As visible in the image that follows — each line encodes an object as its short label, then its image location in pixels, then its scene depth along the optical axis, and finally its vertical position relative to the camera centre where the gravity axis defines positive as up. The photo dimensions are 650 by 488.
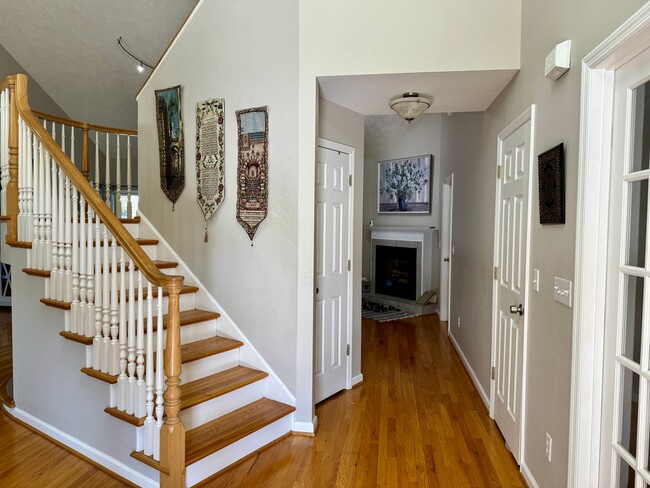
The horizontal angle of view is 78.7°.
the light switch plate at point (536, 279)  2.05 -0.25
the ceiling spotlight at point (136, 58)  4.27 +1.90
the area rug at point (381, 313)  6.08 -1.35
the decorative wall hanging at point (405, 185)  6.37 +0.74
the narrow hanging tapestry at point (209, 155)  3.07 +0.57
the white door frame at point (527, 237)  2.12 -0.03
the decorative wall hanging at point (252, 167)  2.83 +0.44
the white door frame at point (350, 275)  3.39 -0.40
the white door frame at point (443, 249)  5.85 -0.29
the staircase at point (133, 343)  2.02 -0.71
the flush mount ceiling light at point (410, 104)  2.83 +0.91
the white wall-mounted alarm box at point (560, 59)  1.67 +0.74
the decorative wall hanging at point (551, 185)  1.75 +0.21
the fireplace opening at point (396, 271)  6.60 -0.72
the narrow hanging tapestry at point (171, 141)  3.31 +0.73
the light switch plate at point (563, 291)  1.65 -0.26
